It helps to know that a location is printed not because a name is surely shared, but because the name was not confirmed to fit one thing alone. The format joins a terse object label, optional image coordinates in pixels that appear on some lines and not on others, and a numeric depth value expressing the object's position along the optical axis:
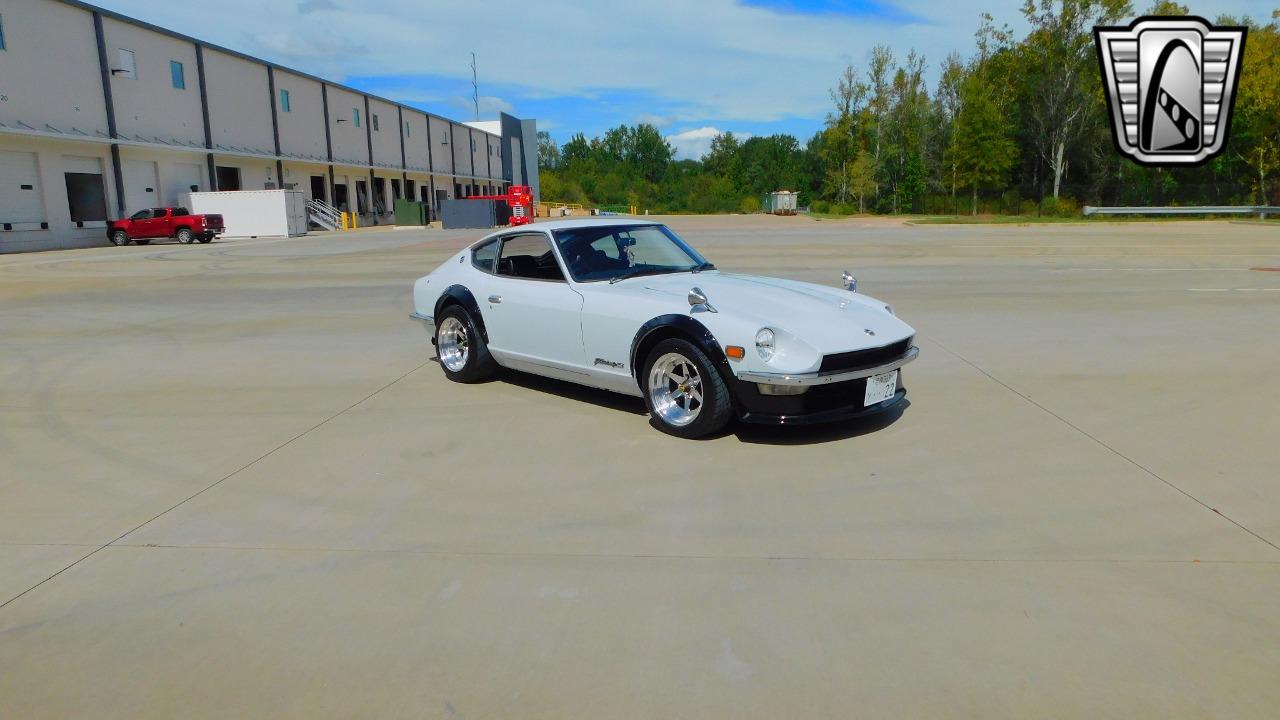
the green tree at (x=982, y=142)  63.00
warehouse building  31.72
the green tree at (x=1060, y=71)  55.81
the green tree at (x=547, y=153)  162.62
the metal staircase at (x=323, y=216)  50.06
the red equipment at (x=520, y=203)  49.83
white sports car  5.44
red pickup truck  35.19
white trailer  41.16
